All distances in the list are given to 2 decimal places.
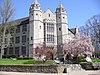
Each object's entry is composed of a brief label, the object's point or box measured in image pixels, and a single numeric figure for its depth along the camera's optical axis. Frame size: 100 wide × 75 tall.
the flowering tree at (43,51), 23.74
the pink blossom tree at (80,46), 21.91
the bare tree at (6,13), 20.17
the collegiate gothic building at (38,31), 26.62
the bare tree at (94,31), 26.61
